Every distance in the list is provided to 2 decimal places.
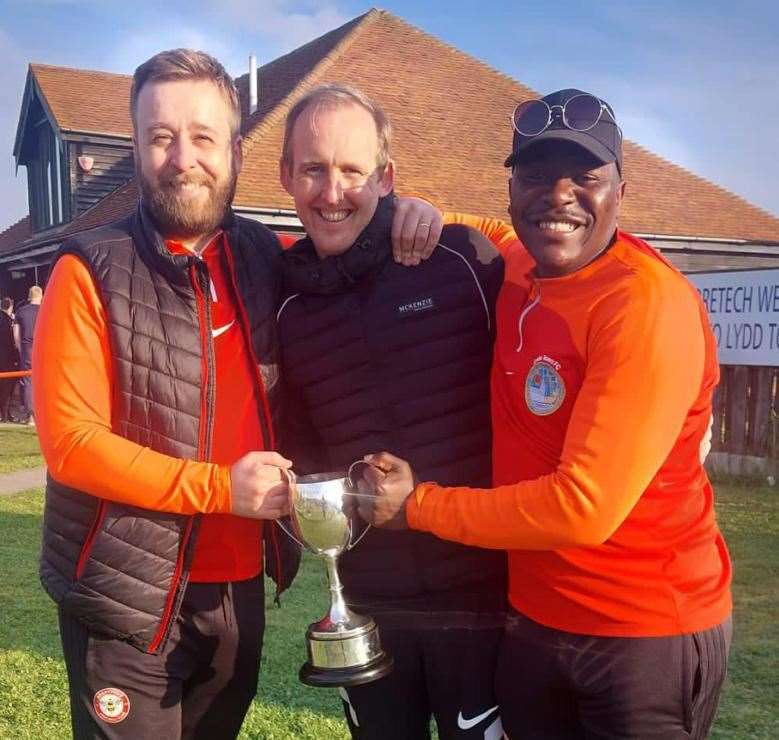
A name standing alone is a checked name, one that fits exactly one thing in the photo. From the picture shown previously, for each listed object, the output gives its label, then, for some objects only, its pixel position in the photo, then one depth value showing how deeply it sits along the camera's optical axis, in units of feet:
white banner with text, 29.60
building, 56.08
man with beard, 7.13
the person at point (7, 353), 52.45
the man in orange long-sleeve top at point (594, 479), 6.18
